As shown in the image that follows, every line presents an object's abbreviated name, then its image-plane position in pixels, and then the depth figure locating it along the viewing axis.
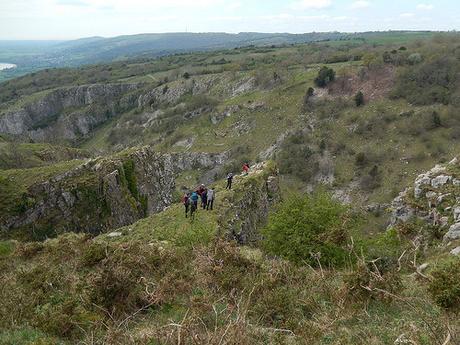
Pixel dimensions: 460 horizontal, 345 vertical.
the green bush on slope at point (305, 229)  14.78
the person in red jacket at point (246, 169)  32.33
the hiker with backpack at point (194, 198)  22.08
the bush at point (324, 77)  81.62
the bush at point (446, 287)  7.73
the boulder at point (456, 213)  21.16
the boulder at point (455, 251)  16.02
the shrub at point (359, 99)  74.00
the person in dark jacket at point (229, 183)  27.74
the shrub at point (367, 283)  9.05
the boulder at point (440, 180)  25.06
